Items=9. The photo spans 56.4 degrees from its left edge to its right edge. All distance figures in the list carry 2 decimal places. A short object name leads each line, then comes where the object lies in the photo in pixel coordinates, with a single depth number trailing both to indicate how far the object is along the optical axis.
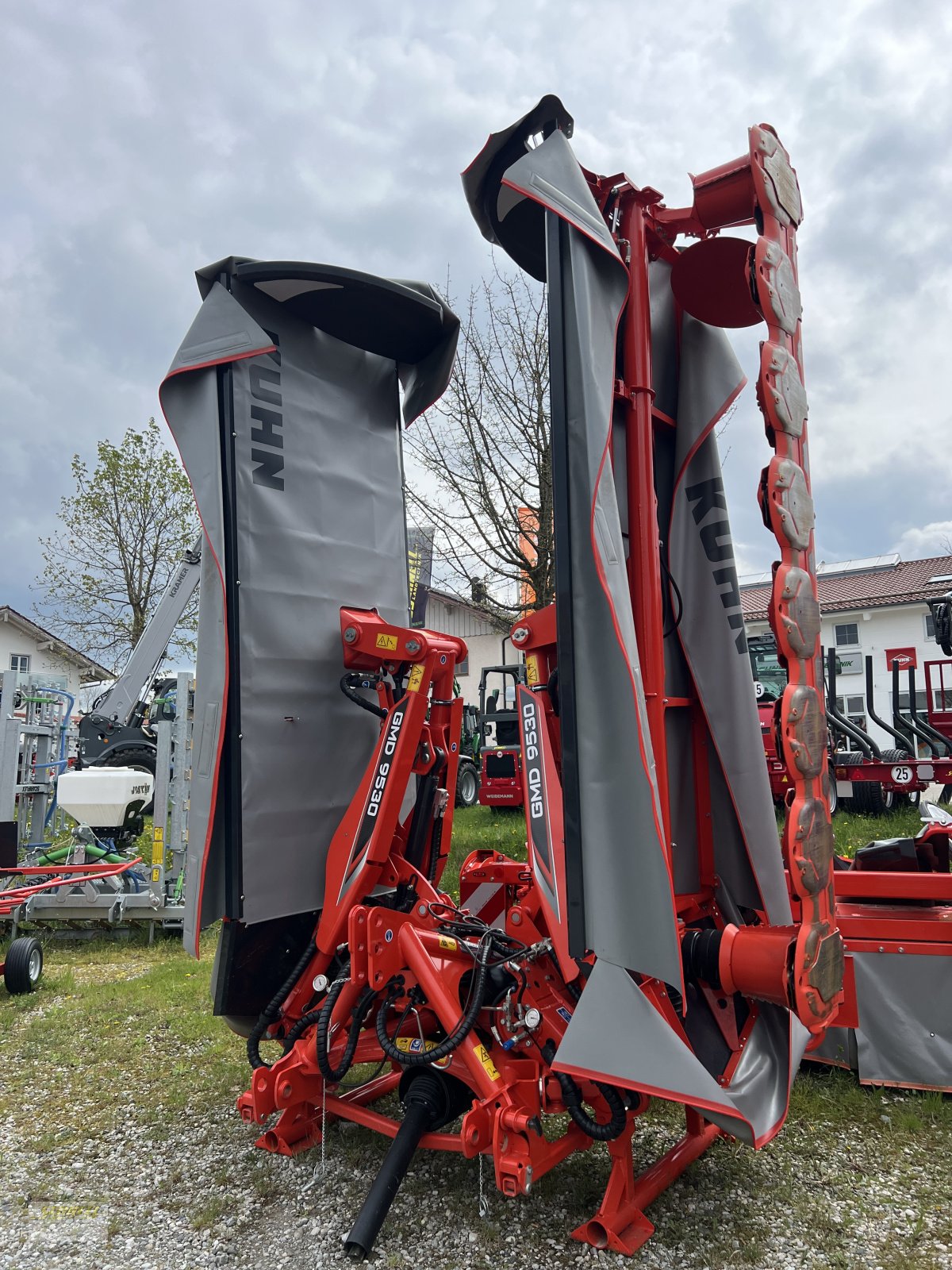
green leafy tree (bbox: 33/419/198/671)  22.52
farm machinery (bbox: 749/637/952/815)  10.27
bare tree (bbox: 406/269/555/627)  10.18
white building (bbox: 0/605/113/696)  33.59
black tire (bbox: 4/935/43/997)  6.18
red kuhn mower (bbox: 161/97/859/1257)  2.52
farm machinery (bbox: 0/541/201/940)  7.79
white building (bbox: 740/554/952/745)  27.75
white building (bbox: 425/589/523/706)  31.34
